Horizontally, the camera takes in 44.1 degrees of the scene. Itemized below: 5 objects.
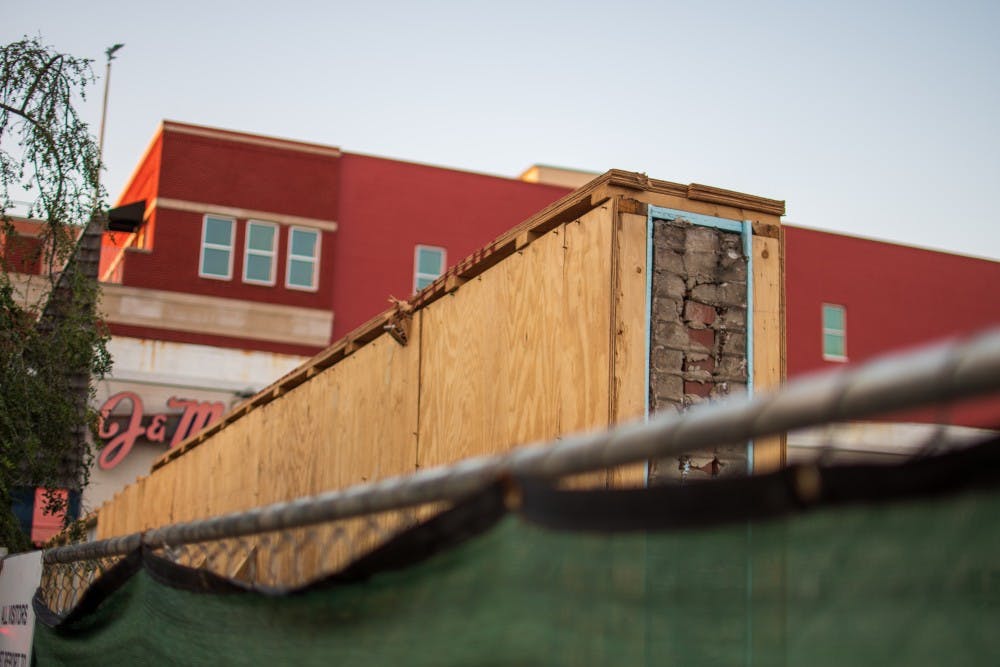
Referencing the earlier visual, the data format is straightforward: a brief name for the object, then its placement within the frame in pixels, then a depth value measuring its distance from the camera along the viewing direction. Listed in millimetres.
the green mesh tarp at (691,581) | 1639
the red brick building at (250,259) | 33594
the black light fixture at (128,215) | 35125
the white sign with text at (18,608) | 6473
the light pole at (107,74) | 42500
